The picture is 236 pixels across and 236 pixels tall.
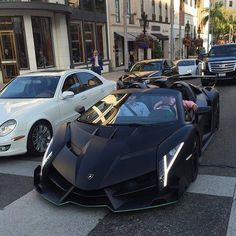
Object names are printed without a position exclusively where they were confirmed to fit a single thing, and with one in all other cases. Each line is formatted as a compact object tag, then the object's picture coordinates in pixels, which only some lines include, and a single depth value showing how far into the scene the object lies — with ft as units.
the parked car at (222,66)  39.66
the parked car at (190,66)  47.53
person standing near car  47.02
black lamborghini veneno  9.64
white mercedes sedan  15.38
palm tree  164.46
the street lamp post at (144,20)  74.95
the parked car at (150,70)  34.69
